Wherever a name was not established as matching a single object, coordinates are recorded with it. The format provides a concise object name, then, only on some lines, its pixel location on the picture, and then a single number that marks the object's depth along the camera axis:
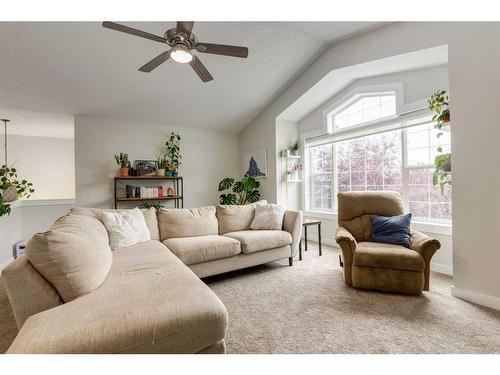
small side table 3.34
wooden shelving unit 4.27
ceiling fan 1.77
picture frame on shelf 4.50
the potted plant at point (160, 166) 4.56
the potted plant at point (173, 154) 4.75
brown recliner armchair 2.15
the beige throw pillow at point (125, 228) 2.27
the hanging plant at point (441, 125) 2.26
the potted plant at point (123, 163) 4.26
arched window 3.46
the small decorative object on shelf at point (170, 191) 4.79
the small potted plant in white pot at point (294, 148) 4.64
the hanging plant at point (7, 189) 3.21
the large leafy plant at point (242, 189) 4.86
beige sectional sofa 0.95
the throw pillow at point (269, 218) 3.18
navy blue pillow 2.47
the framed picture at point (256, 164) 4.90
